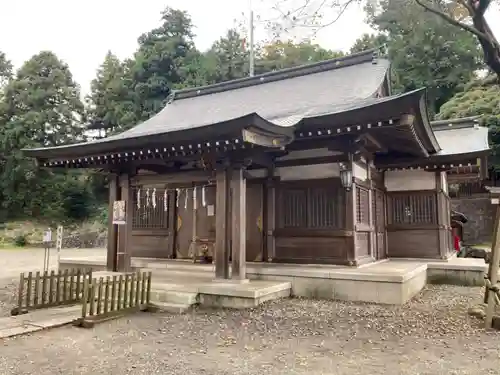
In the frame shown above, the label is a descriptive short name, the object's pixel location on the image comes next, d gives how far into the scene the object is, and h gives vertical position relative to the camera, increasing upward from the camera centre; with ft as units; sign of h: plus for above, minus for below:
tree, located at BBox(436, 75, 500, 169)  82.23 +26.60
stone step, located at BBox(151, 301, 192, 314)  22.47 -4.08
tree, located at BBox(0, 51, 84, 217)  97.66 +25.16
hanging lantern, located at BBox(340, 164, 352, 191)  27.84 +3.77
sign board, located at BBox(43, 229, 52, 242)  30.33 -0.35
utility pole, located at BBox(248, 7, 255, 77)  74.27 +35.33
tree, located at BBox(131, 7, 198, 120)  106.42 +45.25
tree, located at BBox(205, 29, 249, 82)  111.34 +47.23
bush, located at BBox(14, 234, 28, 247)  83.35 -1.88
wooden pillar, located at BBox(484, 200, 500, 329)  20.74 -1.28
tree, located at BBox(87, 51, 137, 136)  105.60 +35.73
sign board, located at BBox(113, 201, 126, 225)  30.01 +1.39
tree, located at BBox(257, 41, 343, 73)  118.52 +52.15
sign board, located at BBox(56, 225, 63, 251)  30.83 -0.39
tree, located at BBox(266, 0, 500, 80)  21.06 +10.72
